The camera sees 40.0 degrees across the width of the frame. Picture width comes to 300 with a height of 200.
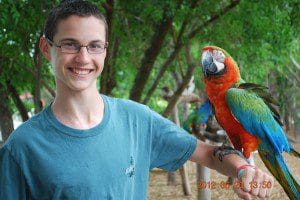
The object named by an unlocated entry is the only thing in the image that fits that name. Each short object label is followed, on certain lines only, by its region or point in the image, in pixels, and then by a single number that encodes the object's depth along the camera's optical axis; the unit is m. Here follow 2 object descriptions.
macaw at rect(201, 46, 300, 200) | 1.27
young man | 0.91
